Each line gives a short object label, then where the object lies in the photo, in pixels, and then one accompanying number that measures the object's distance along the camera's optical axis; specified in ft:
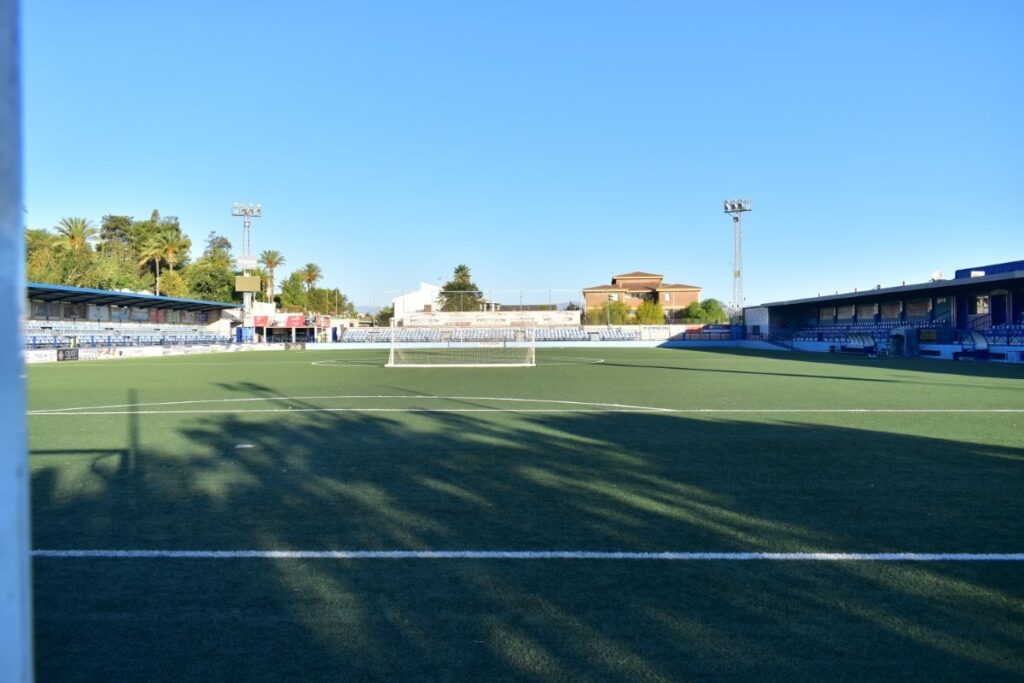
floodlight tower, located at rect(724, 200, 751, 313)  229.45
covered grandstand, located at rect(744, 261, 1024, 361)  120.98
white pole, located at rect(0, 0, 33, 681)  3.41
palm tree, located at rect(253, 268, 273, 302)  293.23
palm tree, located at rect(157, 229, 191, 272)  269.03
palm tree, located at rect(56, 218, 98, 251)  216.33
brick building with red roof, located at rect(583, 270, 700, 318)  323.57
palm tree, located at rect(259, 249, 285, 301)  335.26
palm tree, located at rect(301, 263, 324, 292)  383.24
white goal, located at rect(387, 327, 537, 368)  118.21
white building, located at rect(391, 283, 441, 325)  285.84
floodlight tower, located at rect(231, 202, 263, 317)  235.40
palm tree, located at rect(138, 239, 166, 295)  264.52
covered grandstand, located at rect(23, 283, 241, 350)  148.15
